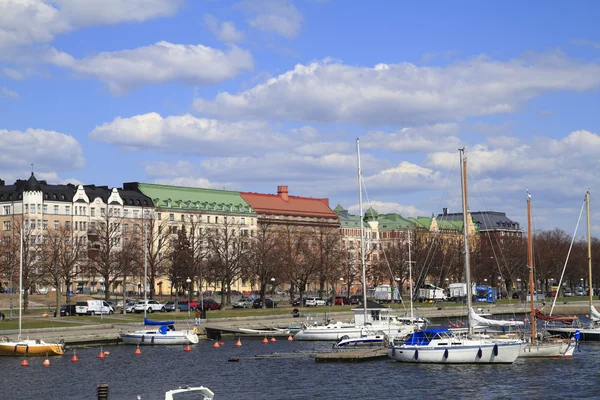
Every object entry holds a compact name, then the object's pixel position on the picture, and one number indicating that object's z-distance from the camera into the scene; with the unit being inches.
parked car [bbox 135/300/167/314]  4890.5
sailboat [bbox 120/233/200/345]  3656.5
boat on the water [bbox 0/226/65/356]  3176.7
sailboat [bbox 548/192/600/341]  3570.4
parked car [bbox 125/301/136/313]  4943.4
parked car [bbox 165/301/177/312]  5088.1
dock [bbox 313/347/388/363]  3063.5
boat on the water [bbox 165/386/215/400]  1690.5
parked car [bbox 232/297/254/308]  5689.0
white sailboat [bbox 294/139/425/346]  3595.0
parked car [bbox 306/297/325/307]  5969.5
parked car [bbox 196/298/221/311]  5234.3
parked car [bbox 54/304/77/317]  4741.6
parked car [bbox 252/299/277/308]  5647.6
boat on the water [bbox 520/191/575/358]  2989.7
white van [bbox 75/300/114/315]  4746.6
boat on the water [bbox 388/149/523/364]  2854.3
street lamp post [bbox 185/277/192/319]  5233.3
